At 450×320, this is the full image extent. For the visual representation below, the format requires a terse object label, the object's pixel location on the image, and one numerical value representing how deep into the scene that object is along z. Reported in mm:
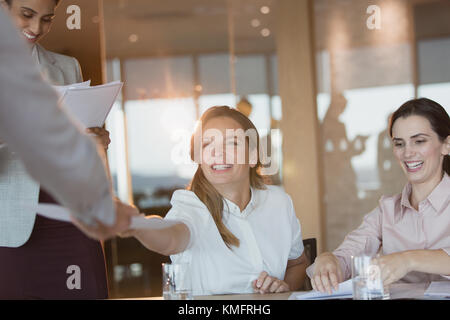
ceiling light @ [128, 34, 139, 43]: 6488
